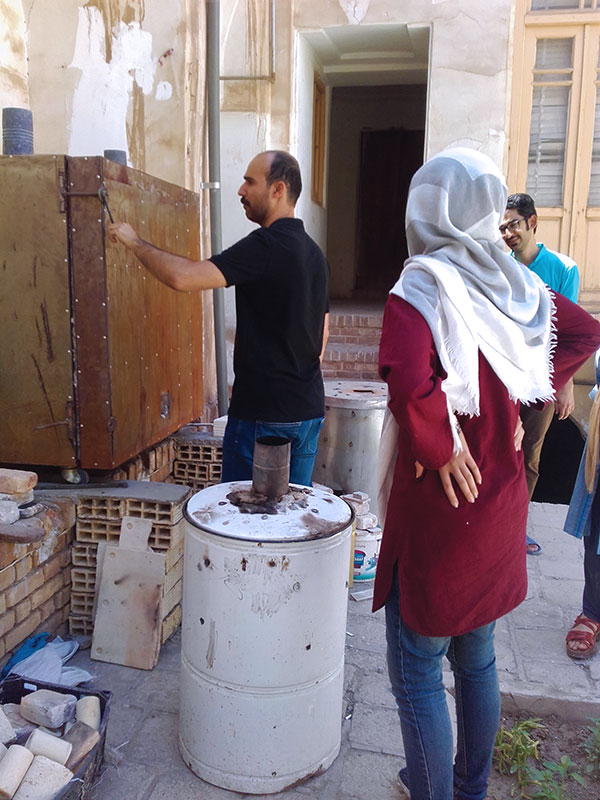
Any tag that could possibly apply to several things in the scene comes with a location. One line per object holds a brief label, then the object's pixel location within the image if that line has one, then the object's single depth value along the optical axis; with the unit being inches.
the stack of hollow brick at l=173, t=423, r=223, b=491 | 160.9
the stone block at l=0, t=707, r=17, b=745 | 83.4
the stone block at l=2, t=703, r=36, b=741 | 86.9
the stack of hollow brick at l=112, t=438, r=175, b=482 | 138.9
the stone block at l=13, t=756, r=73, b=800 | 77.5
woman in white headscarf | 68.1
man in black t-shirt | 108.5
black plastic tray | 83.2
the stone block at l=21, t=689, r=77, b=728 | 88.1
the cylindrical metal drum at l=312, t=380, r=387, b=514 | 177.8
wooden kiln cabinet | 117.5
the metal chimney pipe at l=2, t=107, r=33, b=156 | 124.2
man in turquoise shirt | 163.3
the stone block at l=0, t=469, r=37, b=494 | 110.8
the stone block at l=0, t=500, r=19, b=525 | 108.7
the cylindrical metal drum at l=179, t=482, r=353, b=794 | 85.8
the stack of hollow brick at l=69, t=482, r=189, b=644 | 124.6
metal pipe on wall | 196.7
